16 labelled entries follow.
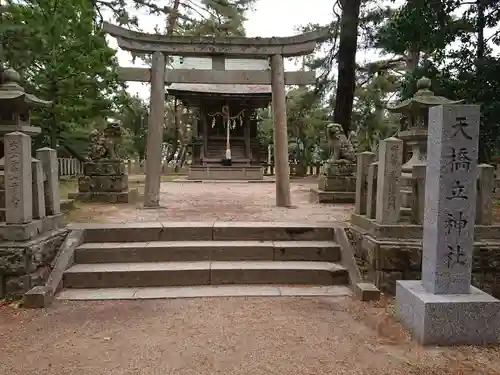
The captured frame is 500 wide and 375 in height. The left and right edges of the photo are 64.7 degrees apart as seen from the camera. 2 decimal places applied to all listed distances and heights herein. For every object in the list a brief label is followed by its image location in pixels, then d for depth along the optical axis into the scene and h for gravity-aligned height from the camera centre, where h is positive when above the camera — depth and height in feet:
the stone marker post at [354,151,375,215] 18.11 -0.53
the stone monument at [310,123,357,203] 30.89 -0.57
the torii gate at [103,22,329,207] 26.09 +6.33
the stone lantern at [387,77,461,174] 20.48 +2.68
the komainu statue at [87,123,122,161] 30.60 +1.57
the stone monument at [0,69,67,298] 14.29 -2.17
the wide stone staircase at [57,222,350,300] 15.70 -4.18
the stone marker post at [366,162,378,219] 16.94 -1.13
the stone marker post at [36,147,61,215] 16.61 -0.70
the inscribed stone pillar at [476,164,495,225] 15.19 -0.96
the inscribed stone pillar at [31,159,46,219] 15.66 -1.06
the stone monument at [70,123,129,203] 29.45 -1.27
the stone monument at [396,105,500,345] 11.23 -2.31
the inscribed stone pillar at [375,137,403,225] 15.48 -0.48
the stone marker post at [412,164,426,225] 15.51 -0.98
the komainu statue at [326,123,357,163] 31.99 +1.73
